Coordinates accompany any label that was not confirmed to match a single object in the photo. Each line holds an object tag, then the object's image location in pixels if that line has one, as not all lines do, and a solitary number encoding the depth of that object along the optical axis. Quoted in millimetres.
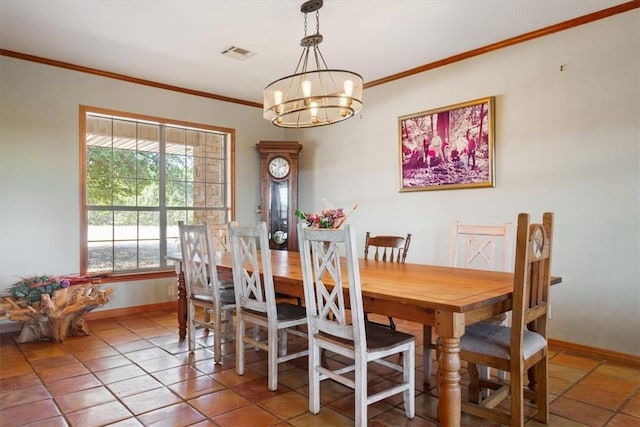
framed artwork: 3607
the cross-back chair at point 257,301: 2438
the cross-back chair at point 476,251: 2537
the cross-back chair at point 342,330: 1887
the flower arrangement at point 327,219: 2680
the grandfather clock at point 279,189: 5109
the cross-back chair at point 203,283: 2871
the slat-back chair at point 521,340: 1780
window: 4246
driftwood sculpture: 3356
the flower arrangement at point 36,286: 3389
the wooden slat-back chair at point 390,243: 3100
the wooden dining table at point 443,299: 1686
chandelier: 2766
